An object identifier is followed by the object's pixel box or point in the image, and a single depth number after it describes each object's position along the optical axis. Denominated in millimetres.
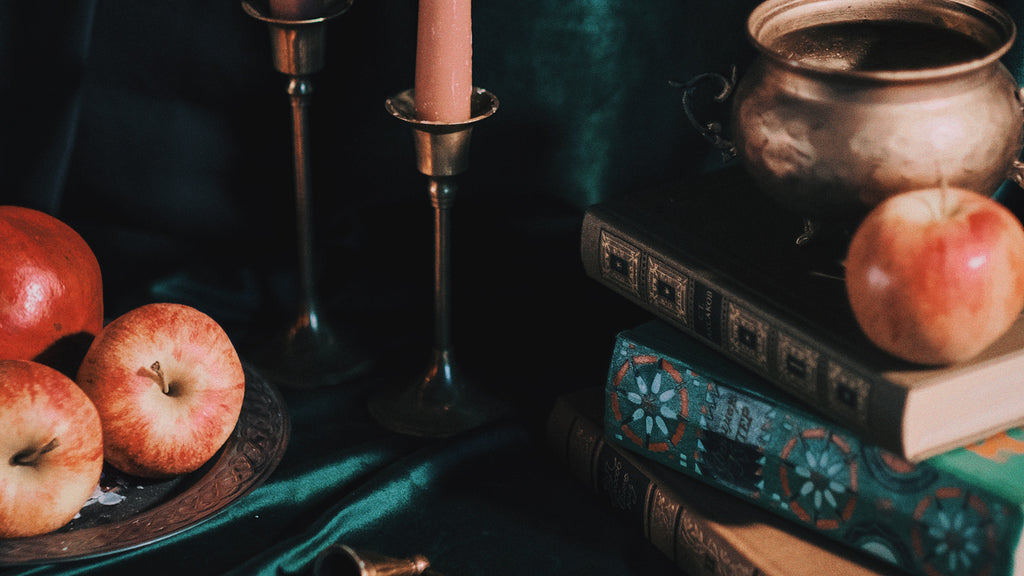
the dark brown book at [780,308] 971
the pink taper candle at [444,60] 1067
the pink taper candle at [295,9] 1119
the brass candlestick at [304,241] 1131
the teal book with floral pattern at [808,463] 965
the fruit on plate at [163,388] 1041
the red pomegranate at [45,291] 1060
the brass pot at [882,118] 980
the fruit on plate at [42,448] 999
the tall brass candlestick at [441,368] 1086
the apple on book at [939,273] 947
